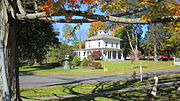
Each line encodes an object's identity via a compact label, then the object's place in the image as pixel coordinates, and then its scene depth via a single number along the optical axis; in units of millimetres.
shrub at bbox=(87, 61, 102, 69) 25725
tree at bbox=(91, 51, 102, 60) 40594
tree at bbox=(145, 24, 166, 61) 49075
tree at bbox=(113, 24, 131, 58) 57822
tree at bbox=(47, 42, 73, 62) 47375
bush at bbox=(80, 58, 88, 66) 27589
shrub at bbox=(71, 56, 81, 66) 29141
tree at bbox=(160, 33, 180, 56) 45119
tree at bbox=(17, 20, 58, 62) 20703
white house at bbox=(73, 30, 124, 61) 45166
